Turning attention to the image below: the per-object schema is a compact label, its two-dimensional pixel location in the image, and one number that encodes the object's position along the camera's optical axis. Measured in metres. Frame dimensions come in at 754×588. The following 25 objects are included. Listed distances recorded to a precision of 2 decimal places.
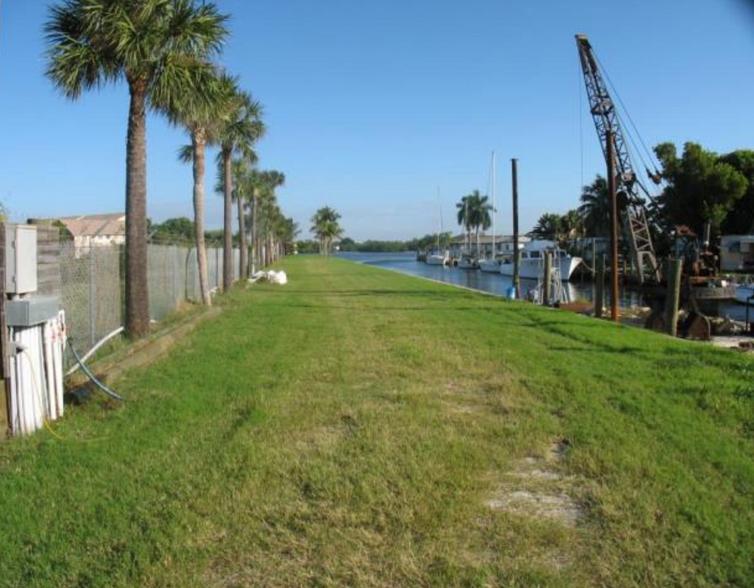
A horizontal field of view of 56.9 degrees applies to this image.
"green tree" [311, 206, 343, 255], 139.38
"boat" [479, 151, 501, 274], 84.25
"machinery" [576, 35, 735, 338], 33.25
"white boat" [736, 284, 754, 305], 35.12
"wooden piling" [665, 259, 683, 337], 17.53
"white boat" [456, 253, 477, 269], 101.41
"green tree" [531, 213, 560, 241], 108.03
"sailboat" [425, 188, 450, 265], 114.44
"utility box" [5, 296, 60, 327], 5.80
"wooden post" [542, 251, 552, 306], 25.94
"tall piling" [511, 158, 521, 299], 27.92
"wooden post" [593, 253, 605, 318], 20.70
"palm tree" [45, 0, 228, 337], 10.77
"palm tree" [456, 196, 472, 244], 128.86
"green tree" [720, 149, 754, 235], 58.88
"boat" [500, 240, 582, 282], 64.38
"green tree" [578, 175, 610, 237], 84.73
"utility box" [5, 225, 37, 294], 5.89
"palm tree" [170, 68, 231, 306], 11.75
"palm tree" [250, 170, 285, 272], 44.64
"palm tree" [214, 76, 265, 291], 25.55
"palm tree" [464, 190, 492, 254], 131.88
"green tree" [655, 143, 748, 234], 57.34
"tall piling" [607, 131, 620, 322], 19.92
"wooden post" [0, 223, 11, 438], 5.73
